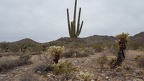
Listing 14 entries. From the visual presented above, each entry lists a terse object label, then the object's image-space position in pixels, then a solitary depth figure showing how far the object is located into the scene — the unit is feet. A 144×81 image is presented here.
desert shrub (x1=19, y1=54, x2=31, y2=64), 12.58
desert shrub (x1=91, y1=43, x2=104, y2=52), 16.47
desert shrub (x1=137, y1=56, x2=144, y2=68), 11.84
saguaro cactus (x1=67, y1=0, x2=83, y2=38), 26.52
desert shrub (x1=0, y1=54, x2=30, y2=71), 11.83
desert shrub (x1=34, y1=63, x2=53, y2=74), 10.68
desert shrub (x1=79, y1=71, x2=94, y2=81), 7.41
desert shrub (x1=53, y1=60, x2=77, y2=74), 8.70
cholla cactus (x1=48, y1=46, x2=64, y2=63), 10.16
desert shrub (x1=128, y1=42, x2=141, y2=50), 18.01
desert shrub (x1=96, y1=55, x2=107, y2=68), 11.54
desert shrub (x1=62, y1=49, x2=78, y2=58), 14.29
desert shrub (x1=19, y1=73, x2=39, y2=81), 8.80
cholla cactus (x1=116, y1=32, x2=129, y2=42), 11.09
